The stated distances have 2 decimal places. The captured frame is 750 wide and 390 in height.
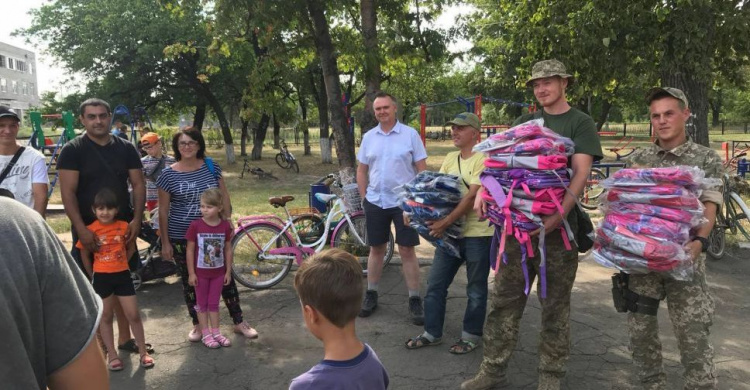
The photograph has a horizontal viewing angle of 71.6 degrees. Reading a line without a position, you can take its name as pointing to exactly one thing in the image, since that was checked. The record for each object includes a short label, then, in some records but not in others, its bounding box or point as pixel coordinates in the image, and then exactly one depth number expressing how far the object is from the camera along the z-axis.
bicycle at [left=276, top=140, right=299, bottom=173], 21.47
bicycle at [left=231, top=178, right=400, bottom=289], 5.64
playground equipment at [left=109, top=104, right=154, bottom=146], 11.10
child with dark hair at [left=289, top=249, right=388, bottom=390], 1.83
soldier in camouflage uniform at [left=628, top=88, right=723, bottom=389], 2.82
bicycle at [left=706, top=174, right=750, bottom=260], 6.29
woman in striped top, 4.18
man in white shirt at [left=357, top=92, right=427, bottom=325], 4.50
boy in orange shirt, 3.71
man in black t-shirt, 3.73
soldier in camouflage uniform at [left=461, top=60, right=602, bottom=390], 3.05
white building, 66.31
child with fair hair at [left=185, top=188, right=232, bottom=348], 4.08
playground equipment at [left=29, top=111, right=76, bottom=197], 14.17
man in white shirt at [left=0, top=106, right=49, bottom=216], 3.72
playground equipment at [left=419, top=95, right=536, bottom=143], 15.88
